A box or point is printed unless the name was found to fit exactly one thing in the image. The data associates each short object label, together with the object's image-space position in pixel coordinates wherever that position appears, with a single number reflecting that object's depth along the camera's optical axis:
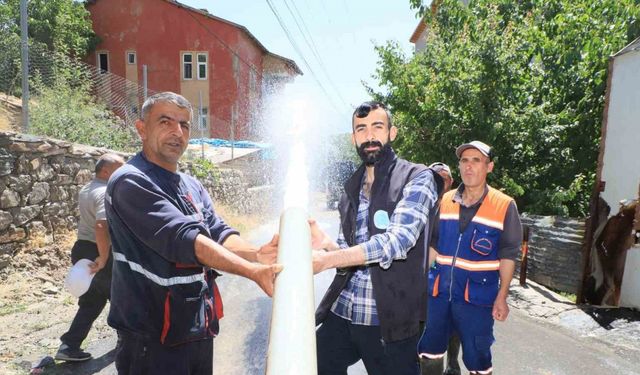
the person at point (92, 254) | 3.96
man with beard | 2.18
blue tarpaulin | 21.37
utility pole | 6.74
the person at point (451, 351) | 3.76
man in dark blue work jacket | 1.95
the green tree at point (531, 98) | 9.16
